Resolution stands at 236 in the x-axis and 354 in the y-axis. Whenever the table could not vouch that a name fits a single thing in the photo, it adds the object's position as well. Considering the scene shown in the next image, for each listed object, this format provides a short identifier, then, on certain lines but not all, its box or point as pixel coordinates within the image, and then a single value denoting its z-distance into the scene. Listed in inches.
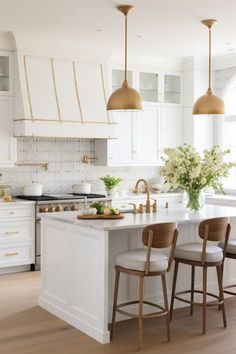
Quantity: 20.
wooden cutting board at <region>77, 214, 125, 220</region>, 188.1
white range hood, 274.4
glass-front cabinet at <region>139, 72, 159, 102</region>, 326.6
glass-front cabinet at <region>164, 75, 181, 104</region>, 337.7
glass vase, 214.4
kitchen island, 175.8
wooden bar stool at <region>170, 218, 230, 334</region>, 183.6
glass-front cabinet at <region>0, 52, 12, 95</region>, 276.5
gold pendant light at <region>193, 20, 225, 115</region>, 217.9
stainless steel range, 273.0
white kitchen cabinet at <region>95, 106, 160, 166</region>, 315.0
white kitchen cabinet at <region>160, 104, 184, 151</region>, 335.6
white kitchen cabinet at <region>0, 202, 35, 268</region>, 267.0
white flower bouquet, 208.7
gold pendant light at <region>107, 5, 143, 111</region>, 197.3
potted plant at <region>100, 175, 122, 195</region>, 312.8
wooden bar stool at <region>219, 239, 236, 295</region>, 203.3
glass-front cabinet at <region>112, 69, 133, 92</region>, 314.7
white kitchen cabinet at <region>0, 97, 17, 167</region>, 275.9
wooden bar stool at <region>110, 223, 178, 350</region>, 169.3
